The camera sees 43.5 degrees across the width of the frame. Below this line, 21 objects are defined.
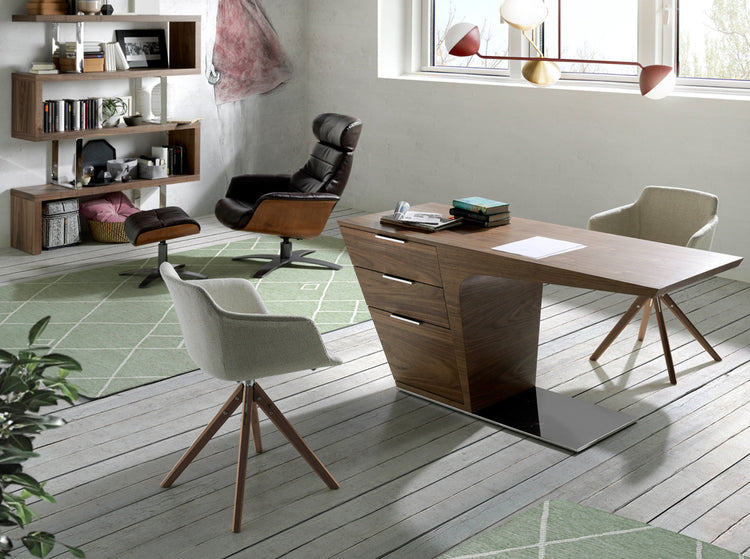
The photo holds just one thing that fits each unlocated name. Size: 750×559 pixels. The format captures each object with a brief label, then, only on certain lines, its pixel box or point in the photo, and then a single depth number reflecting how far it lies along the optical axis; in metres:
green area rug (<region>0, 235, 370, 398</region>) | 4.48
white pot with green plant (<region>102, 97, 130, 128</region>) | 6.88
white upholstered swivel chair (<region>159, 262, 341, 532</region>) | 3.00
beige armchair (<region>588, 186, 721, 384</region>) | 4.53
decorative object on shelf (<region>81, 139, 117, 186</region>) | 6.89
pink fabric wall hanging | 7.71
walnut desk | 3.56
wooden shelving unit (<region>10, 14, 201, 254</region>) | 6.37
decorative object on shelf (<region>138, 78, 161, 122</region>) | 7.12
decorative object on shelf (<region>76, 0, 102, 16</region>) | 6.36
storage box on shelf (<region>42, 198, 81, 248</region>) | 6.60
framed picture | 7.03
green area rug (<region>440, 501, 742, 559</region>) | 2.86
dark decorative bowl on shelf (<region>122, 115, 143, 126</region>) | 7.01
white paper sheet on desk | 3.58
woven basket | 6.86
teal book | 4.02
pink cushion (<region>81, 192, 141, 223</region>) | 6.89
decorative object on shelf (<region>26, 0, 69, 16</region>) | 6.27
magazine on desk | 3.91
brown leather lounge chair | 5.93
